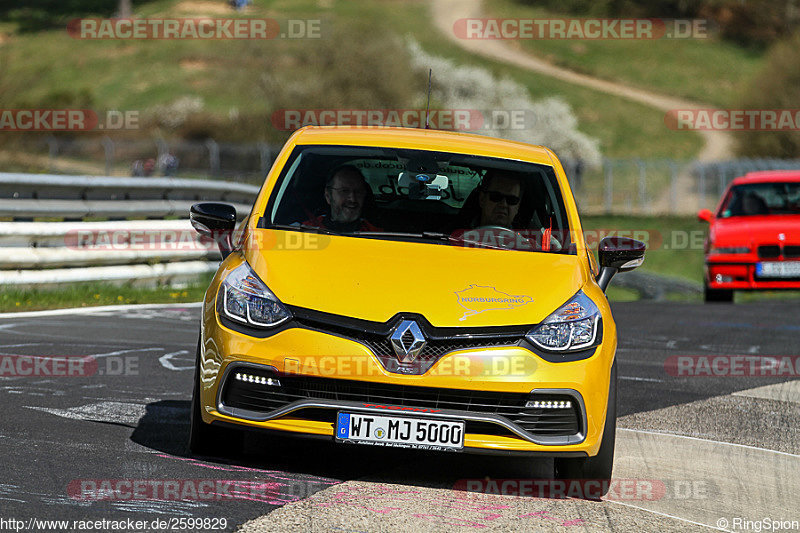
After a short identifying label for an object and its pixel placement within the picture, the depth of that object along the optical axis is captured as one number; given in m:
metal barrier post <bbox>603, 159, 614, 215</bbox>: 94.42
